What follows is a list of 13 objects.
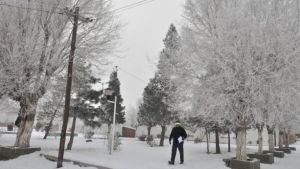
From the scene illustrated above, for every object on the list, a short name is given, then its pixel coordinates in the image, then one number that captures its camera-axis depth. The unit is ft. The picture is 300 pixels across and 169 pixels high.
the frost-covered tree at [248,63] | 41.57
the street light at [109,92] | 57.62
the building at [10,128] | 166.46
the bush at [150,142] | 97.32
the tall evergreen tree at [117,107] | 134.72
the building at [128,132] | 182.60
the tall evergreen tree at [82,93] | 67.72
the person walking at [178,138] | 42.48
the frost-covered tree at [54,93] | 63.00
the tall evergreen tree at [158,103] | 104.12
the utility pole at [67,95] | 44.90
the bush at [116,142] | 63.65
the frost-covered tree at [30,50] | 55.72
